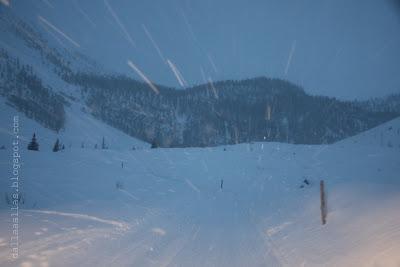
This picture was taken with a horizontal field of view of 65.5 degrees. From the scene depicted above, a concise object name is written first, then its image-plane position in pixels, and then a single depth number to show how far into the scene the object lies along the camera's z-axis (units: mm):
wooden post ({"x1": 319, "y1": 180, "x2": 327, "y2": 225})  10328
